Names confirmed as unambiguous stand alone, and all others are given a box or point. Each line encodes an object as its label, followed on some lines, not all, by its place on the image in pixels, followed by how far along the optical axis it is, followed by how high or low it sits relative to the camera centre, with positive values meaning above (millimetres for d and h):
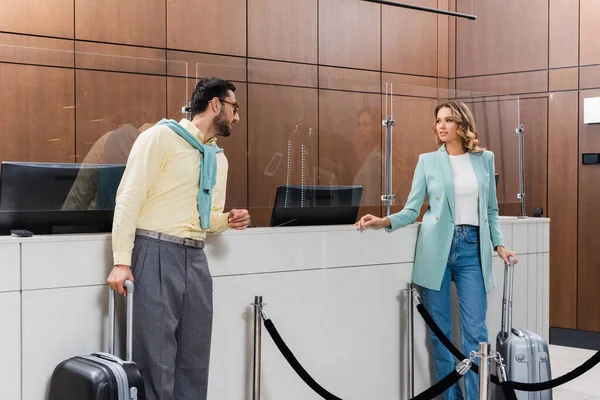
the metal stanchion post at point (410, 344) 4223 -804
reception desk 2891 -502
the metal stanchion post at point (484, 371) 3240 -725
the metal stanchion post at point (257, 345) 3537 -683
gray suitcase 4000 -840
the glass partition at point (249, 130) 3447 +321
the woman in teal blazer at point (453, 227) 4102 -175
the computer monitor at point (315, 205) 4035 -68
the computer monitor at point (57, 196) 3137 -23
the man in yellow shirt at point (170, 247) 2934 -210
